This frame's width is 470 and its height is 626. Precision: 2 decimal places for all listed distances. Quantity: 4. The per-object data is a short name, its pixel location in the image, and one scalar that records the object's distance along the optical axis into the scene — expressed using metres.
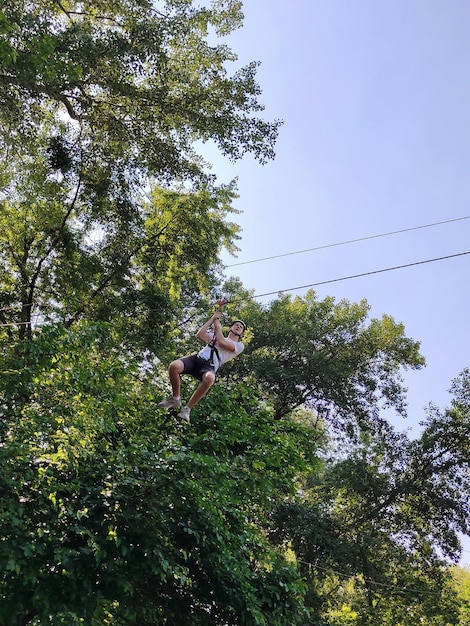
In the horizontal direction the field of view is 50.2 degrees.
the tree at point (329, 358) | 13.09
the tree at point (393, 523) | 11.80
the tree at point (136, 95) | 6.66
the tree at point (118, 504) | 4.18
